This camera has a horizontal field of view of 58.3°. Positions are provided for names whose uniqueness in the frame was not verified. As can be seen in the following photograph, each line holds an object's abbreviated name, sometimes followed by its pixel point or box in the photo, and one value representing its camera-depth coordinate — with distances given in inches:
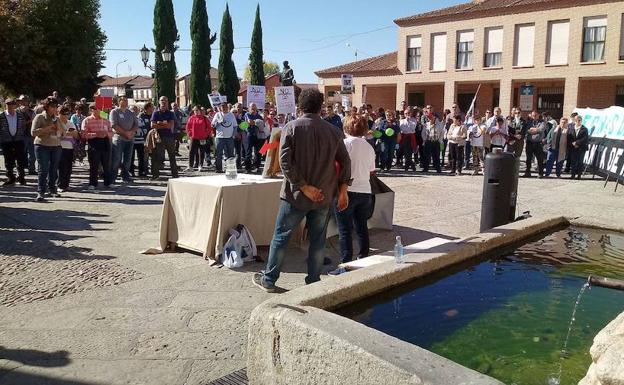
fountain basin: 98.9
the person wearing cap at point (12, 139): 435.2
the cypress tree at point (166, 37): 1673.2
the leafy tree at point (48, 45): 1080.2
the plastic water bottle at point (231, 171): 258.1
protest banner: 522.0
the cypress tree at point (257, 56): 1952.1
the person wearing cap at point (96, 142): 424.8
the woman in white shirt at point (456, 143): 592.1
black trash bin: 277.7
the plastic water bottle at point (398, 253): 179.8
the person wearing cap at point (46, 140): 371.6
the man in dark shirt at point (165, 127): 489.1
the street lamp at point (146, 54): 997.4
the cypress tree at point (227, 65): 1914.4
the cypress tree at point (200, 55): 1772.5
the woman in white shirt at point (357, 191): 222.8
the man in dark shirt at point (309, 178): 186.9
